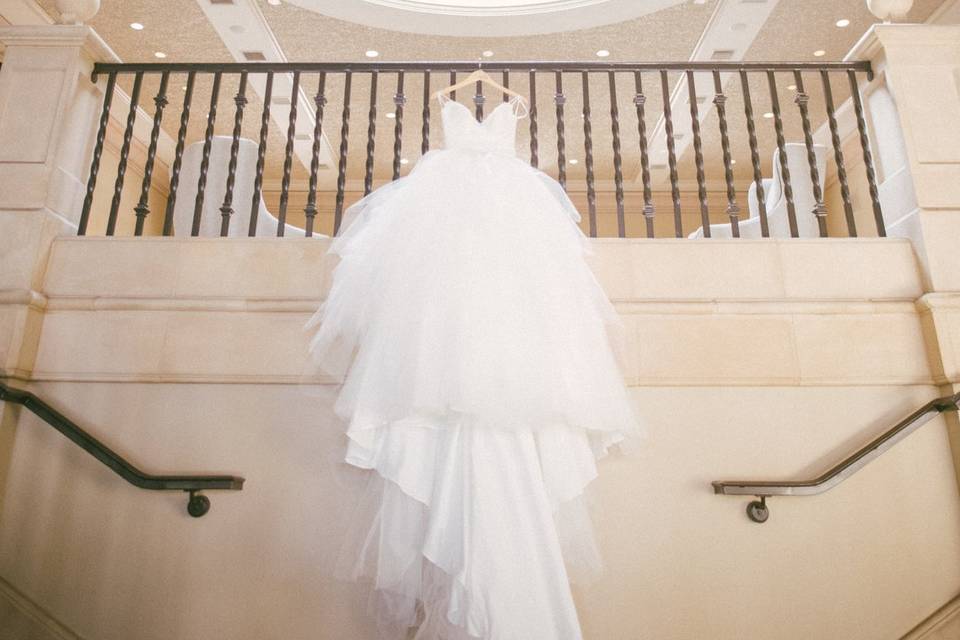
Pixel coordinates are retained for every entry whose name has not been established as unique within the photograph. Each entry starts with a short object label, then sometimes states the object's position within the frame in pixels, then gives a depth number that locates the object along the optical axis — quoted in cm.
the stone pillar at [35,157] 221
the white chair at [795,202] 341
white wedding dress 153
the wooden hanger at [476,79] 229
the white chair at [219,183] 320
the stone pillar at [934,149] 221
